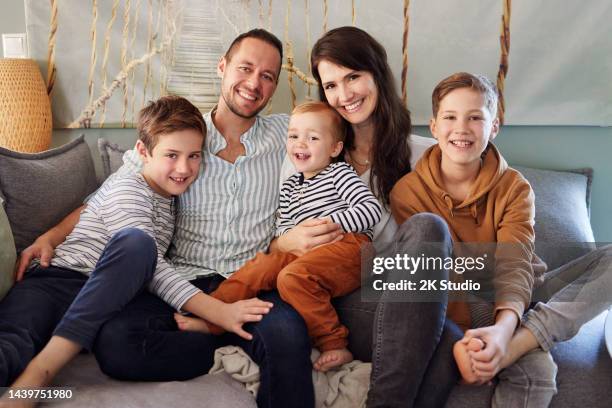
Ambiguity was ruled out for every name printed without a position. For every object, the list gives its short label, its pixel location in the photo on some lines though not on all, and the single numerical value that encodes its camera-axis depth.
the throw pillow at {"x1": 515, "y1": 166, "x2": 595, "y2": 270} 1.88
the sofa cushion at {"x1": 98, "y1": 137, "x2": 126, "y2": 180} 1.99
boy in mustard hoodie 1.38
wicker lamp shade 1.97
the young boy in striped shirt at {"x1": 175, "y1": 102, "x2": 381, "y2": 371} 1.36
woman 1.21
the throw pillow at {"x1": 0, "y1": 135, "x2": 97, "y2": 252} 1.62
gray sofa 1.22
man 1.43
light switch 2.16
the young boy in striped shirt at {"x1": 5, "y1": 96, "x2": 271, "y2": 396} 1.27
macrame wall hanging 2.13
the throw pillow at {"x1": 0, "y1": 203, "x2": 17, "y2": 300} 1.39
